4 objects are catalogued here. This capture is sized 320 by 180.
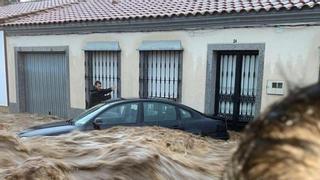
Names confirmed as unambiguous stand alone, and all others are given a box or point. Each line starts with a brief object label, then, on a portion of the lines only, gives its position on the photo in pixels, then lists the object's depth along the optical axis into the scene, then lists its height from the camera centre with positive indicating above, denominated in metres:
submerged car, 8.20 -1.05
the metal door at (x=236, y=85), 10.69 -0.47
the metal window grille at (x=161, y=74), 12.00 -0.23
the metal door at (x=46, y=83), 15.37 -0.69
